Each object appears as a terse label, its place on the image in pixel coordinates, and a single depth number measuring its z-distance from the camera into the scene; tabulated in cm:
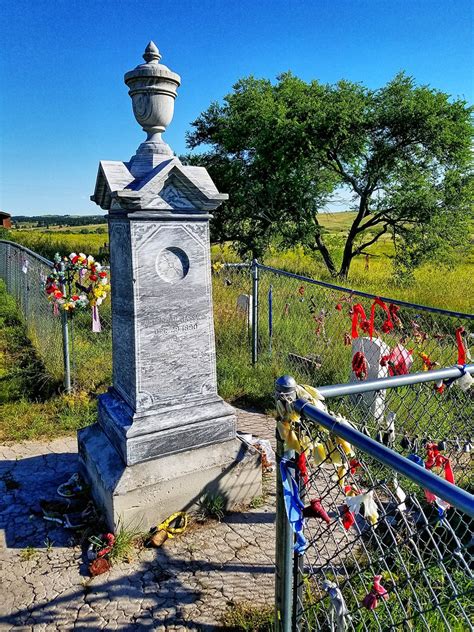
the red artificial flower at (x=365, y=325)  427
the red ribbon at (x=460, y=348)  322
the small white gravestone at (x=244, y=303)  740
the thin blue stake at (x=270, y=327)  627
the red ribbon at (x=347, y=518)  177
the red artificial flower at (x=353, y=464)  167
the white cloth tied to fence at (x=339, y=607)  156
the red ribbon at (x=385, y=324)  383
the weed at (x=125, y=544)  273
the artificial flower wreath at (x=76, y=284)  525
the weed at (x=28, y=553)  275
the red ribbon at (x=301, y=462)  153
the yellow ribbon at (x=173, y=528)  295
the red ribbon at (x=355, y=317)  424
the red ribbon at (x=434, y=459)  222
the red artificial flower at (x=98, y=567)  261
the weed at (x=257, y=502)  330
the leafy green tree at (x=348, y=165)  1383
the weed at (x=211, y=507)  314
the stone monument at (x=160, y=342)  289
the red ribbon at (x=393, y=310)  400
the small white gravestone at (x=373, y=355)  421
